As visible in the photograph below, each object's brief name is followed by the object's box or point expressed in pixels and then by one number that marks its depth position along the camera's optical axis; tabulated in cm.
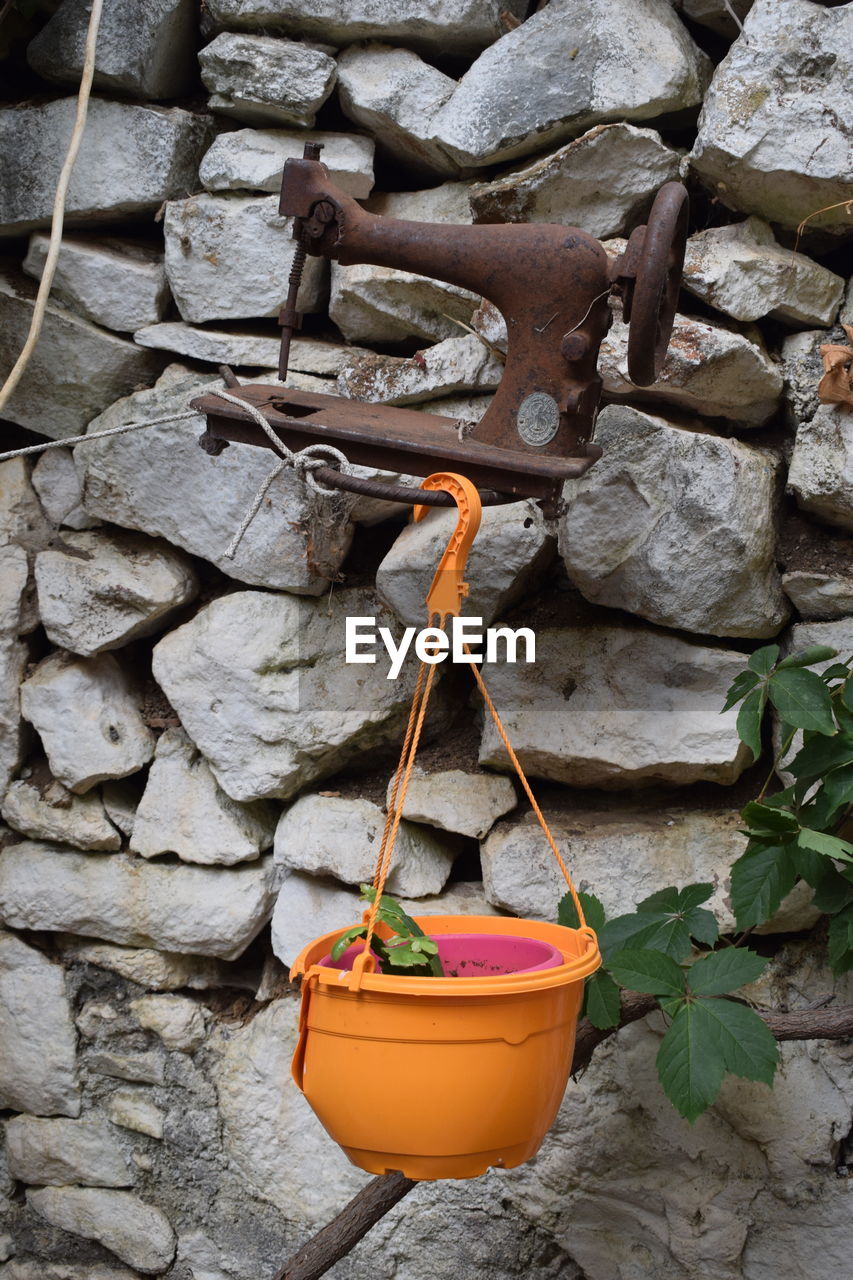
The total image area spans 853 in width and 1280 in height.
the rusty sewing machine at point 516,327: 135
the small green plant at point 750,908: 132
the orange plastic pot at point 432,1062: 111
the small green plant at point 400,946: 121
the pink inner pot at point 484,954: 137
